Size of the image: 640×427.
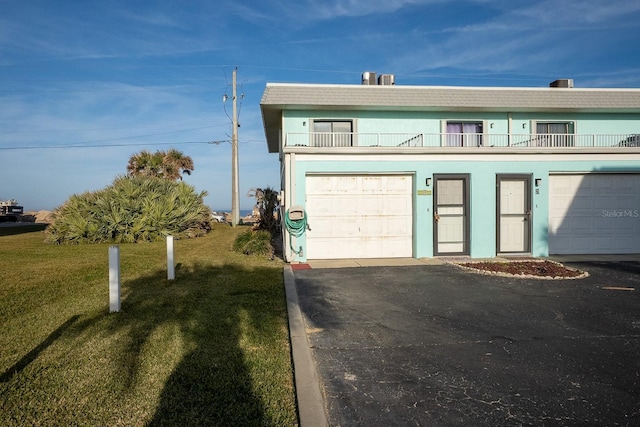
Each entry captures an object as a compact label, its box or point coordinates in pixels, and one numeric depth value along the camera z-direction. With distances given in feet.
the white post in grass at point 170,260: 27.14
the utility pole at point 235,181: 89.35
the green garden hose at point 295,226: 34.94
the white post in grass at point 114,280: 18.74
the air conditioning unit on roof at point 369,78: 55.62
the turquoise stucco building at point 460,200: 36.50
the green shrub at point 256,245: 39.34
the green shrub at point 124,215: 53.26
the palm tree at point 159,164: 98.63
